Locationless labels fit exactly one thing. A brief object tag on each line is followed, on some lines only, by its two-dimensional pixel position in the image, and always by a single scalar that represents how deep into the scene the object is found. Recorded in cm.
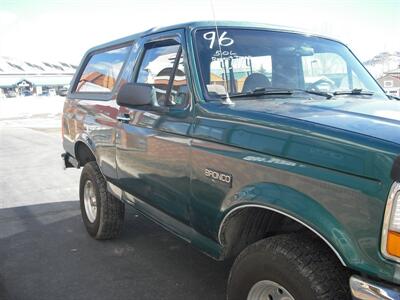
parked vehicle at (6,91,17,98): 6732
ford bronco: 186
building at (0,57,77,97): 7331
